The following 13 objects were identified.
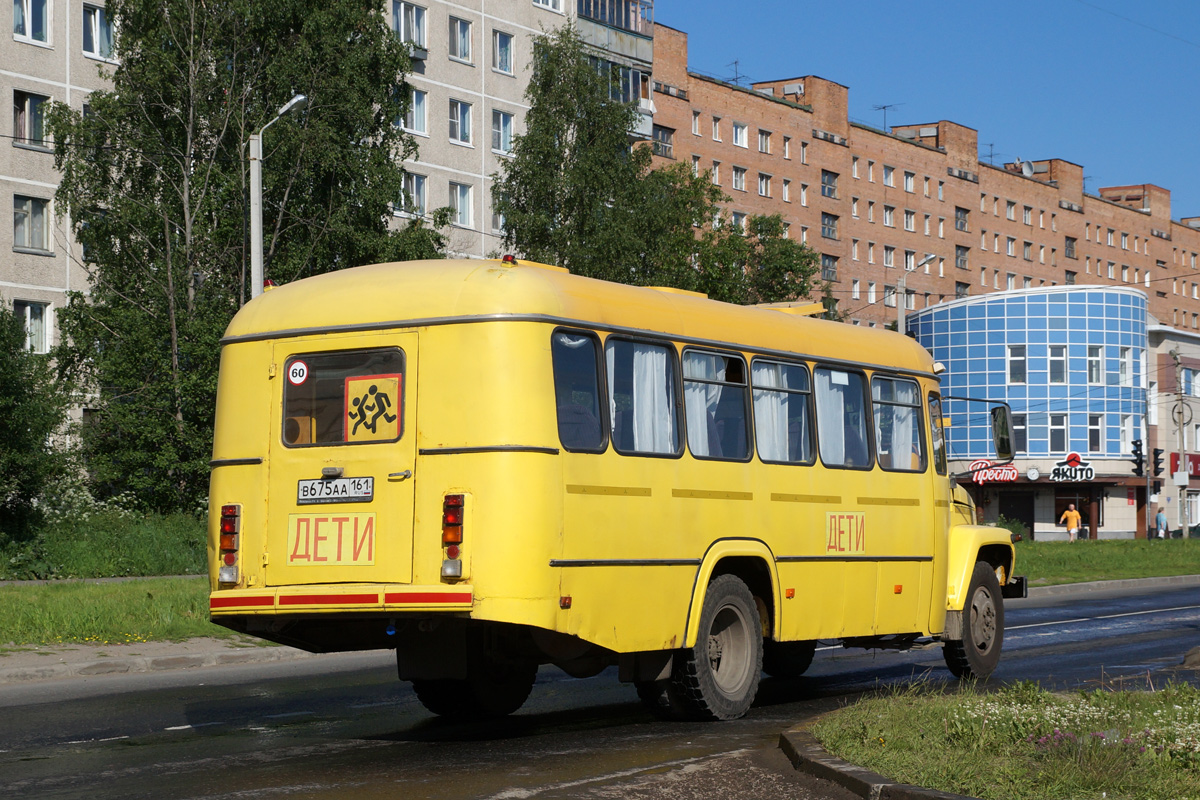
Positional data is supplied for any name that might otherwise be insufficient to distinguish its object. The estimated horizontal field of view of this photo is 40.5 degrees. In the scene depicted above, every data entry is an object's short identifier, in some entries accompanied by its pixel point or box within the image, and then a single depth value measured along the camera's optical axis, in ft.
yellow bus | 31.55
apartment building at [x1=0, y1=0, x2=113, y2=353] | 150.10
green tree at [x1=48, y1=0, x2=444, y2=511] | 120.26
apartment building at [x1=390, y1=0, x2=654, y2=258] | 194.80
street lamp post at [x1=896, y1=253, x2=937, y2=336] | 138.38
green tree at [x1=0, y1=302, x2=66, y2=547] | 101.50
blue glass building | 277.64
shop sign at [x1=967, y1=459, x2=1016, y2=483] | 258.45
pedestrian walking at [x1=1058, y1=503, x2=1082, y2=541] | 193.45
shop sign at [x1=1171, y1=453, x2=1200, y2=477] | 309.63
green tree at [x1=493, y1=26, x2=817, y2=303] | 158.81
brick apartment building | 275.59
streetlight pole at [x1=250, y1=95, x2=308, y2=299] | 85.15
